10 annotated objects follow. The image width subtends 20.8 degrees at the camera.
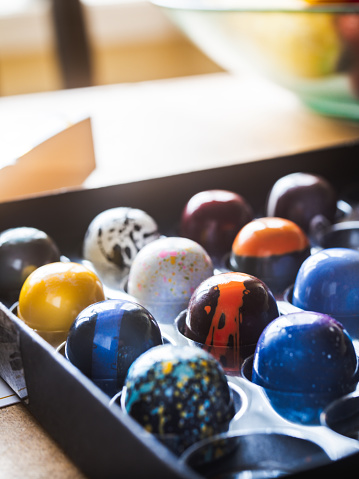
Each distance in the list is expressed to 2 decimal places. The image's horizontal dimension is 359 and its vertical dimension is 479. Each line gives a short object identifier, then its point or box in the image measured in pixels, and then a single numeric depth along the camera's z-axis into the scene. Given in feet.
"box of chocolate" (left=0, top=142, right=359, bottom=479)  0.80
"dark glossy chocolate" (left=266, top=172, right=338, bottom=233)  1.26
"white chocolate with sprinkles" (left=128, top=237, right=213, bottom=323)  1.06
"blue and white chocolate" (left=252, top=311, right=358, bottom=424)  0.87
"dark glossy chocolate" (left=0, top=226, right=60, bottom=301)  1.11
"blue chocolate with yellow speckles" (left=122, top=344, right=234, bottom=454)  0.81
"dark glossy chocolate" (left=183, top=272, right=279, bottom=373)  0.96
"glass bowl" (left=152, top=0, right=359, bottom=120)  1.39
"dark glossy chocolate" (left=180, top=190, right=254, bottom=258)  1.19
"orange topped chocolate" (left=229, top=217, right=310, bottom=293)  1.12
